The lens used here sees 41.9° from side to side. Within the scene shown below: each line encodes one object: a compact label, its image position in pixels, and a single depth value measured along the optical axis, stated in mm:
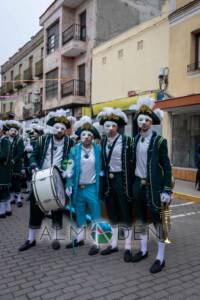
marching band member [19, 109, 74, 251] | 4041
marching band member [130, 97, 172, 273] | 3300
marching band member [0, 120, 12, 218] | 5506
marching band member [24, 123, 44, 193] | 7495
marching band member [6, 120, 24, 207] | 5776
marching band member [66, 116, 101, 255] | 3890
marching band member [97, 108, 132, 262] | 3628
